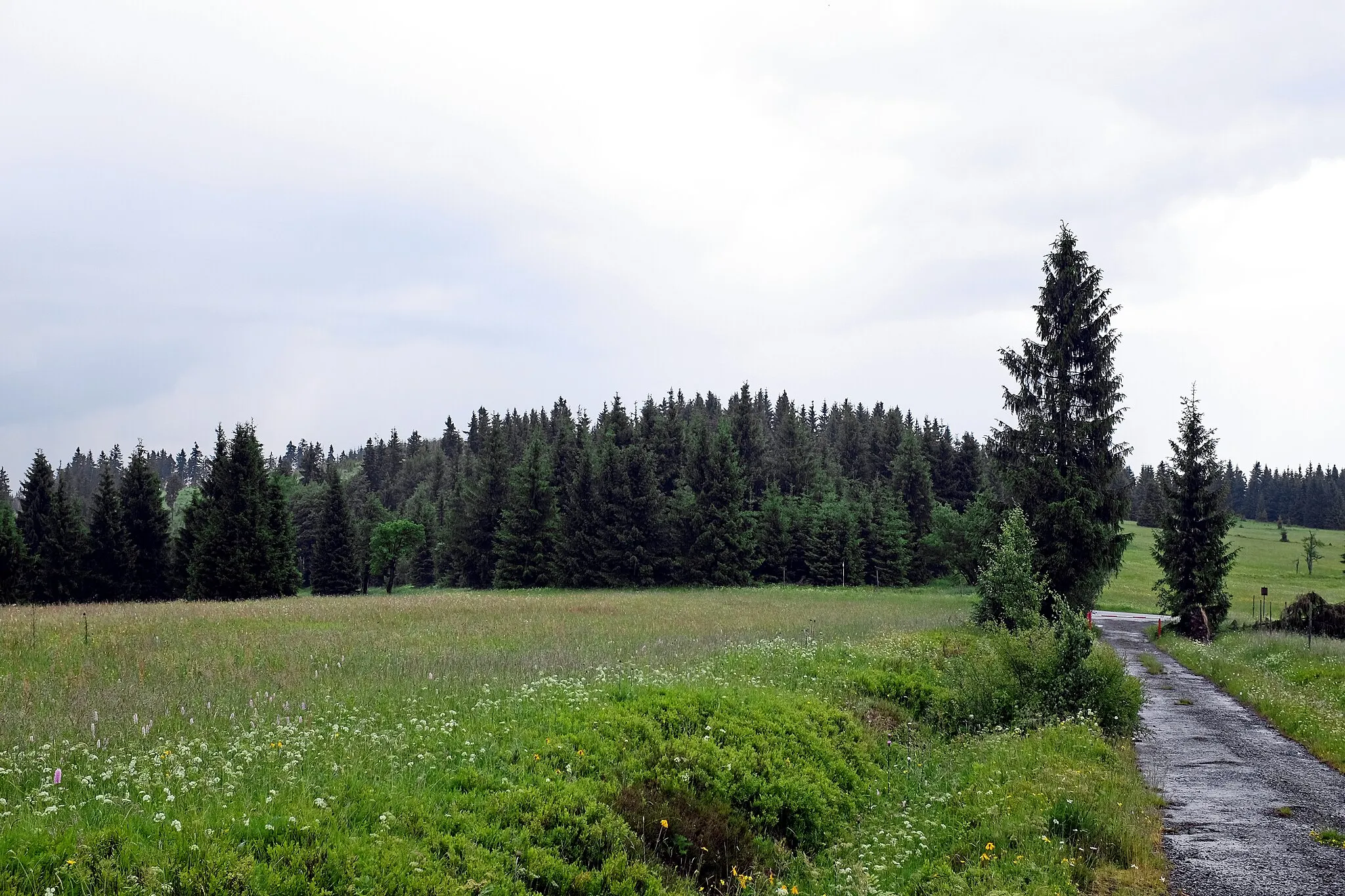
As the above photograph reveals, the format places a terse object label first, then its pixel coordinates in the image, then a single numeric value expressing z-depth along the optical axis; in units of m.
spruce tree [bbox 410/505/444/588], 98.19
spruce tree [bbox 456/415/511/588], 80.44
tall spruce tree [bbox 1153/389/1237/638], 35.41
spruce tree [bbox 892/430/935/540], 84.75
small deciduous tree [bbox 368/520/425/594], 78.25
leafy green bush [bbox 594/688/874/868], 9.38
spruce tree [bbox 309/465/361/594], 76.88
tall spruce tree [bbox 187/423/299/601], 47.94
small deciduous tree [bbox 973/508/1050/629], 23.14
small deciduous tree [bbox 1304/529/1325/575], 88.19
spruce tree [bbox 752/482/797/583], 73.81
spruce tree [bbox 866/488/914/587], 73.31
